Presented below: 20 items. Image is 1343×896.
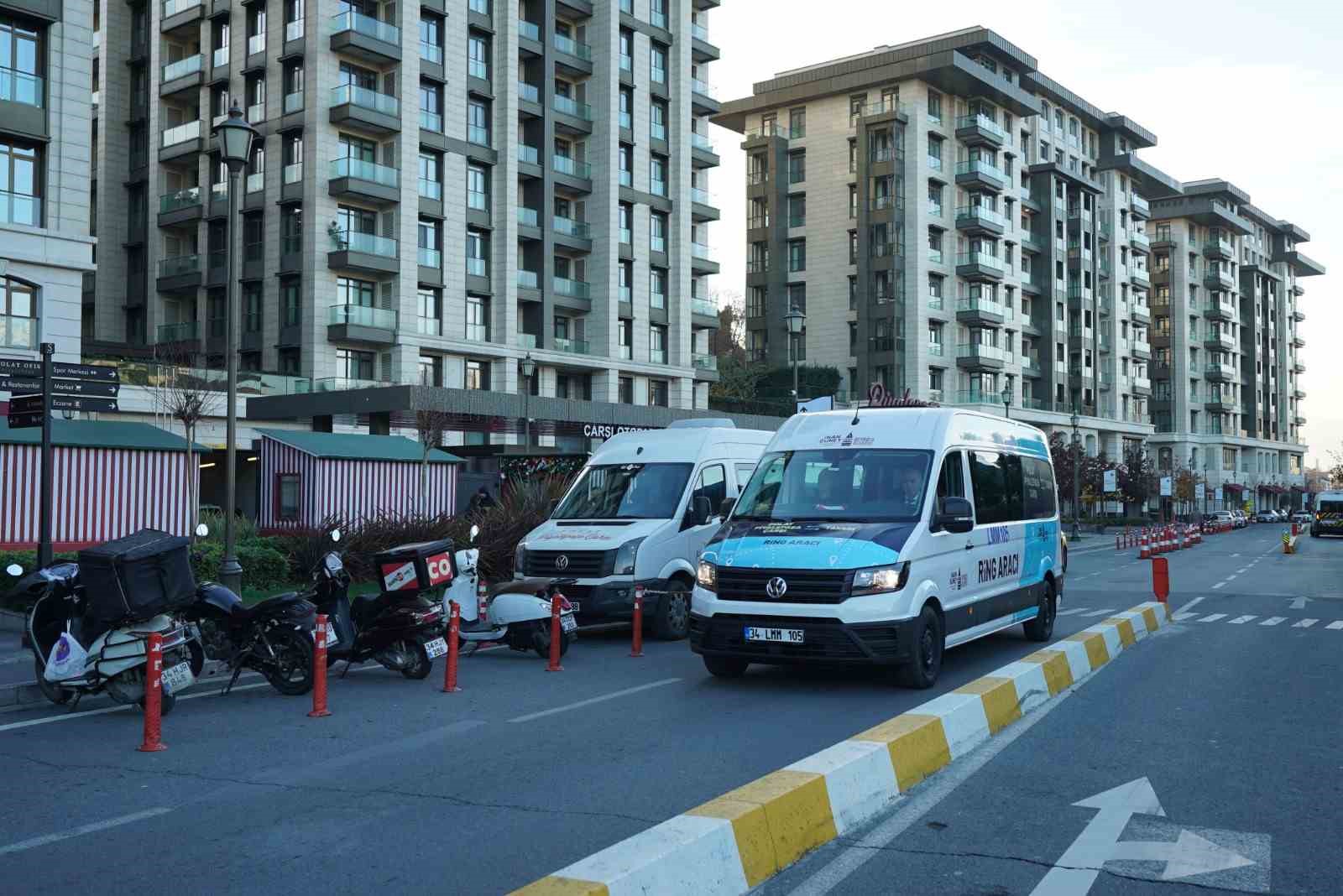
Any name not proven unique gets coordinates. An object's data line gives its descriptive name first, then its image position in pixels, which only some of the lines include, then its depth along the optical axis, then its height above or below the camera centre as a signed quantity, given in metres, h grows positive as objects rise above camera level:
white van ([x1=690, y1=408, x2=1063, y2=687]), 10.13 -0.38
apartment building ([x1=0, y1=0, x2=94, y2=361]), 27.94 +7.58
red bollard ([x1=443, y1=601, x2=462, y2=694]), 10.94 -1.28
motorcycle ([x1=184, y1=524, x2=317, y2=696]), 10.43 -1.03
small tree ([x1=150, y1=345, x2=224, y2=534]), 31.62 +3.28
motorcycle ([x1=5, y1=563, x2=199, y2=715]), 9.42 -1.02
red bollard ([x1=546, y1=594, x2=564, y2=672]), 12.33 -1.30
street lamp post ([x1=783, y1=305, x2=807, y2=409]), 29.20 +4.29
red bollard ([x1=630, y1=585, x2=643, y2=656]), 13.55 -1.29
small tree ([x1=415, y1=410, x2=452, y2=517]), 37.94 +2.59
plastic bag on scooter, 9.46 -1.11
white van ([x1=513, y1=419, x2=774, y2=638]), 14.19 -0.18
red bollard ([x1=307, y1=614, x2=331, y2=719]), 9.54 -1.29
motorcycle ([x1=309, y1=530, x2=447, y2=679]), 10.97 -1.06
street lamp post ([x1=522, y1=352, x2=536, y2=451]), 41.02 +3.69
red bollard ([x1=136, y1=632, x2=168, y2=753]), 8.30 -1.24
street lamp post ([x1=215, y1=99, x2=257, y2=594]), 15.95 +2.51
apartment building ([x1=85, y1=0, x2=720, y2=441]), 48.69 +13.45
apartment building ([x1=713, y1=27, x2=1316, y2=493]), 73.69 +17.18
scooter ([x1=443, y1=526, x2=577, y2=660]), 12.73 -1.15
